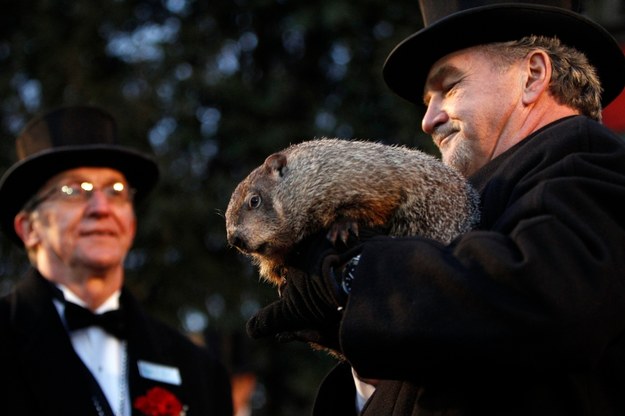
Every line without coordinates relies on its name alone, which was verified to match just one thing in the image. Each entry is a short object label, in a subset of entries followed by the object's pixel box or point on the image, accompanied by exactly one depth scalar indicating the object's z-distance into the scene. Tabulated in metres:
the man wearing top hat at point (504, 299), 1.88
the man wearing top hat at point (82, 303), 4.14
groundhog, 2.45
